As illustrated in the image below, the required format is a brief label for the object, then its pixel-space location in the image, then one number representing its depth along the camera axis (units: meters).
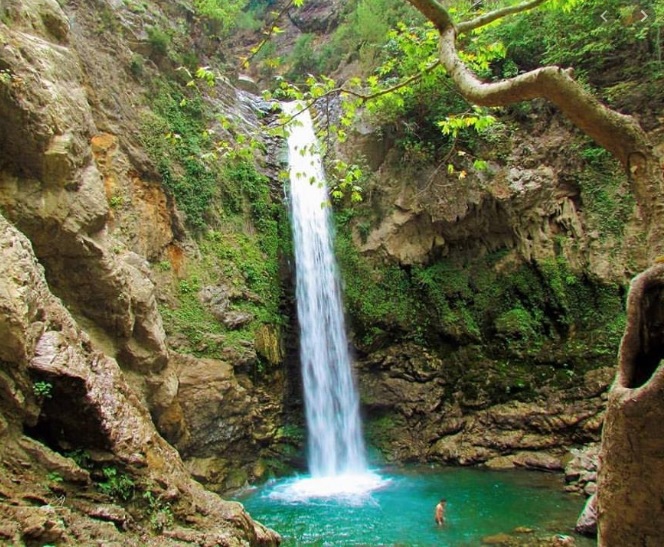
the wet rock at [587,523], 6.84
